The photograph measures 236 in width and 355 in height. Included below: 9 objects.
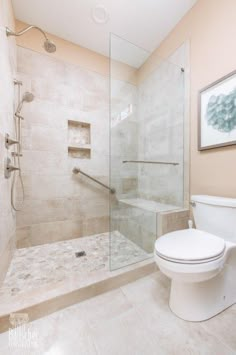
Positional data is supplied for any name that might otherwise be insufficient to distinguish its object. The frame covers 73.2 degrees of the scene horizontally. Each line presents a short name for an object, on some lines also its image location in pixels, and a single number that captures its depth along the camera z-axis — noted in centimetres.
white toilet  88
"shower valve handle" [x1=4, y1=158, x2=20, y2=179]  126
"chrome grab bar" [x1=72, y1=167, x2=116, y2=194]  198
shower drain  162
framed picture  127
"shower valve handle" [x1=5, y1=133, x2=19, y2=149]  125
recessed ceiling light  157
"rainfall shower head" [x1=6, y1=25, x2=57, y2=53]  125
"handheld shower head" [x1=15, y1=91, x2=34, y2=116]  165
